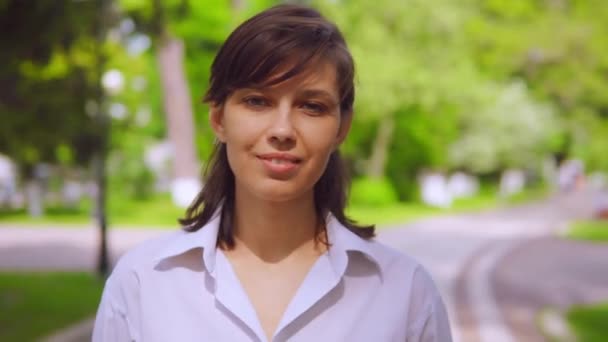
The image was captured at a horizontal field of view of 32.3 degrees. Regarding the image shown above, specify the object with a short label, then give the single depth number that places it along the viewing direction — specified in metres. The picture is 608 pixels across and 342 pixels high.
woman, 1.92
